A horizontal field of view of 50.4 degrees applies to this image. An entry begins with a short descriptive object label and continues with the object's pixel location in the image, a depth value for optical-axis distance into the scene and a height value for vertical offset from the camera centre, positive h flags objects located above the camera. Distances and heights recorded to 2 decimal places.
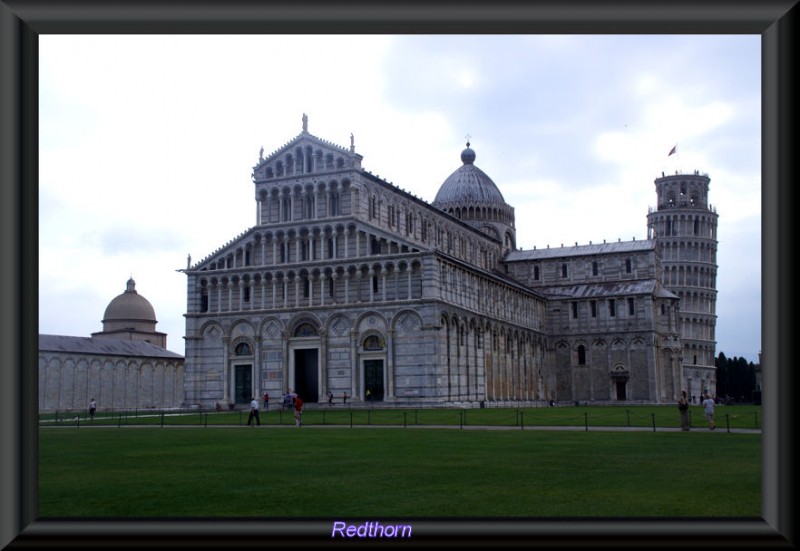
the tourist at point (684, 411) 35.59 -3.96
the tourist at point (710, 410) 36.41 -4.03
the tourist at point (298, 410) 41.63 -4.53
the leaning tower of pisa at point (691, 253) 121.31 +9.12
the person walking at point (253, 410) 43.19 -4.68
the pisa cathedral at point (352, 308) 65.75 +0.86
